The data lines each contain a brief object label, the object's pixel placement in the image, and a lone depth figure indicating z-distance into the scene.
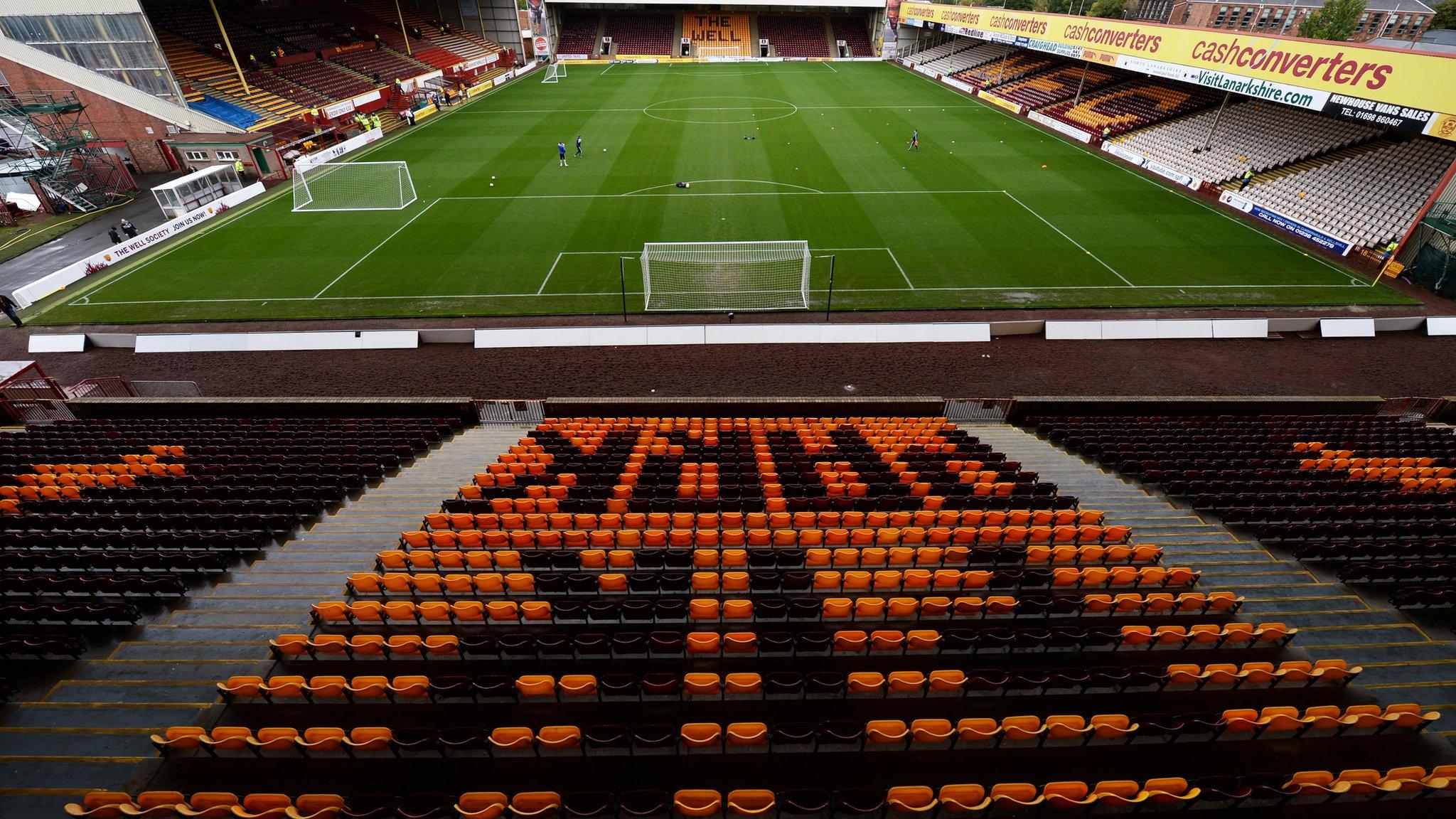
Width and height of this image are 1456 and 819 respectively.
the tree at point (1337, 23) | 45.59
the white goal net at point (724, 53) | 75.12
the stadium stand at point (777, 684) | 5.60
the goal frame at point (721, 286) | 21.98
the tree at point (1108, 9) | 73.00
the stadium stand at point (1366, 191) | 24.45
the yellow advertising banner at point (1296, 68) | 21.69
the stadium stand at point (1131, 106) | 38.66
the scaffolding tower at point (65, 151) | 30.50
